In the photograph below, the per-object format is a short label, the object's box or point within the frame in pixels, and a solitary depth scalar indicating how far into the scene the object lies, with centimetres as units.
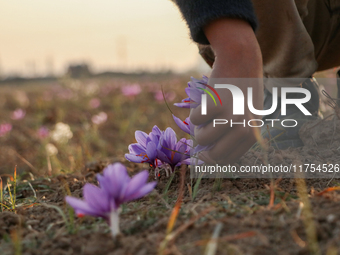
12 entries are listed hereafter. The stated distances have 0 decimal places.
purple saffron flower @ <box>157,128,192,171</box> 126
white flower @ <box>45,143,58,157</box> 278
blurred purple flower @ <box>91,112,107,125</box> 360
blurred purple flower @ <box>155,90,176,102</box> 446
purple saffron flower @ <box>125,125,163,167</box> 126
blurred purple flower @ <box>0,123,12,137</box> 348
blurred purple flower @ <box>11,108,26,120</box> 391
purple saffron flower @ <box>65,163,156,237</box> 75
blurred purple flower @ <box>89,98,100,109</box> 481
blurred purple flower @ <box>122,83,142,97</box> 492
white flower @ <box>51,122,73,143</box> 306
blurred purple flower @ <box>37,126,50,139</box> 331
